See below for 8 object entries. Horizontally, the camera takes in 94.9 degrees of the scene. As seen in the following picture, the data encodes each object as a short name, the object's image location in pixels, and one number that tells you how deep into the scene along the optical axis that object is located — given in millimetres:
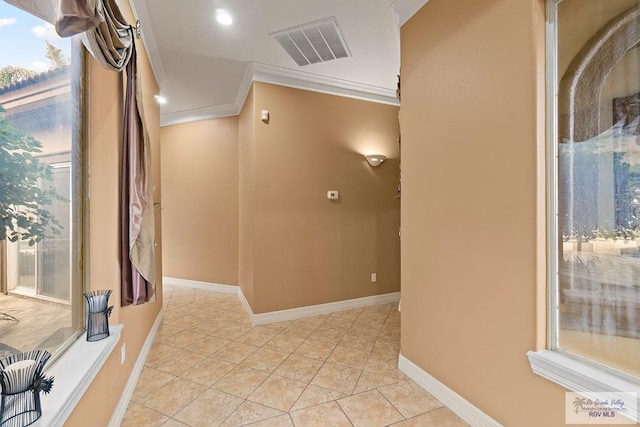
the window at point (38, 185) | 1032
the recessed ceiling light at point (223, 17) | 2359
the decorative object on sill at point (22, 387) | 885
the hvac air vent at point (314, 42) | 2571
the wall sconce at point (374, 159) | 3893
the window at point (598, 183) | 1180
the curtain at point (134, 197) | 1879
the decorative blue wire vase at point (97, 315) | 1510
